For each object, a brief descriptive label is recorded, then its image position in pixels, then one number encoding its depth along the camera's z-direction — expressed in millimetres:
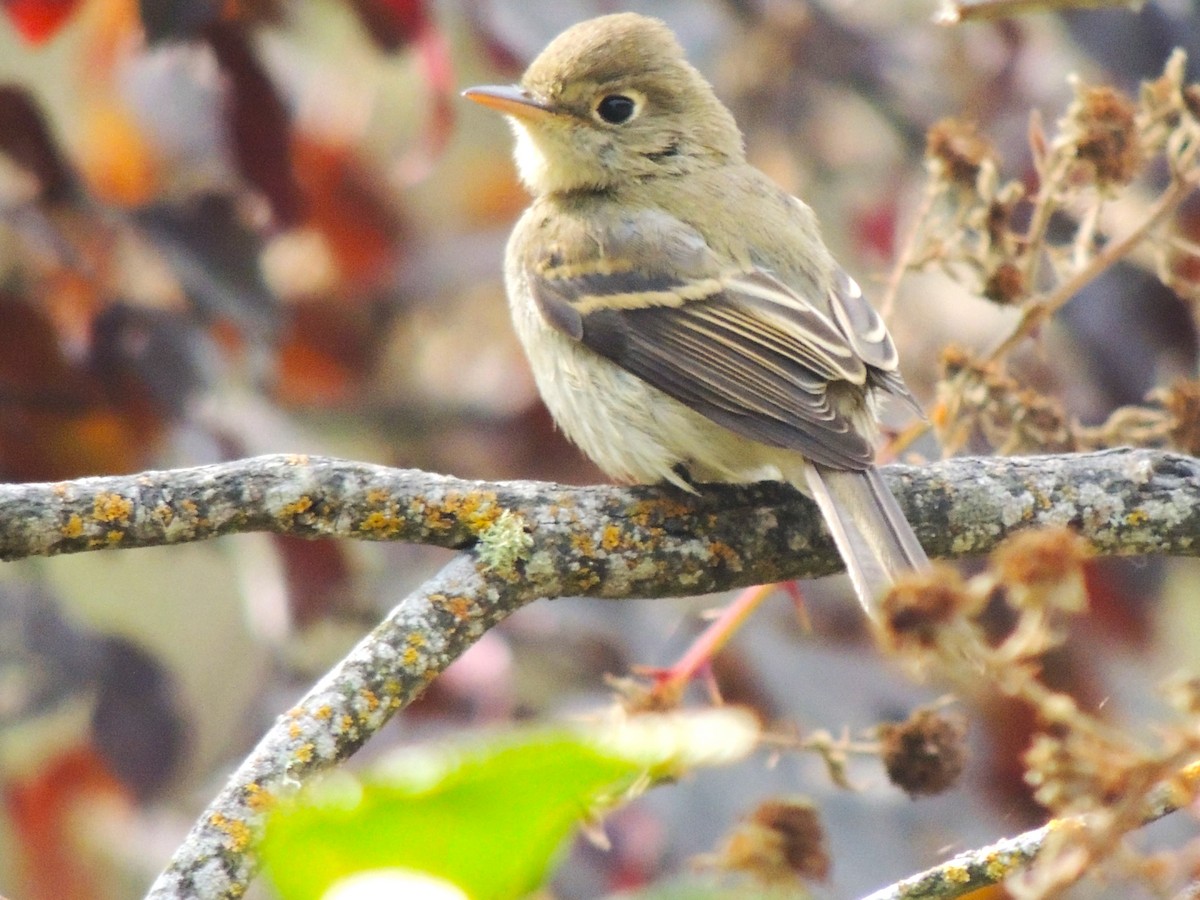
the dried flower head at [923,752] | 5137
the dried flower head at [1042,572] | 2779
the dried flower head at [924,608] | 2824
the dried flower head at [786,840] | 4621
